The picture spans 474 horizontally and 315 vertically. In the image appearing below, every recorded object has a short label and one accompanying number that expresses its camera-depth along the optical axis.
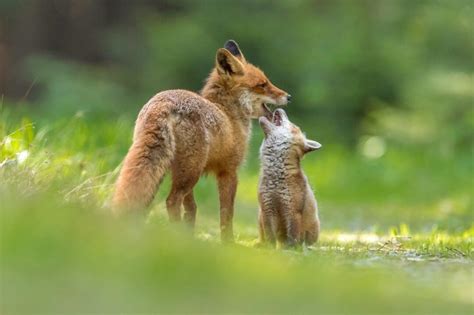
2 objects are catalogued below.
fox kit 20.41
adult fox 17.97
